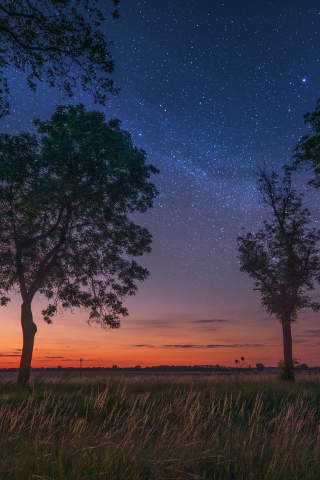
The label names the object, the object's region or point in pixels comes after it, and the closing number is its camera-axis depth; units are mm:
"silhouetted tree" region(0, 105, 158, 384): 18656
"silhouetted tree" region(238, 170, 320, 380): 26688
